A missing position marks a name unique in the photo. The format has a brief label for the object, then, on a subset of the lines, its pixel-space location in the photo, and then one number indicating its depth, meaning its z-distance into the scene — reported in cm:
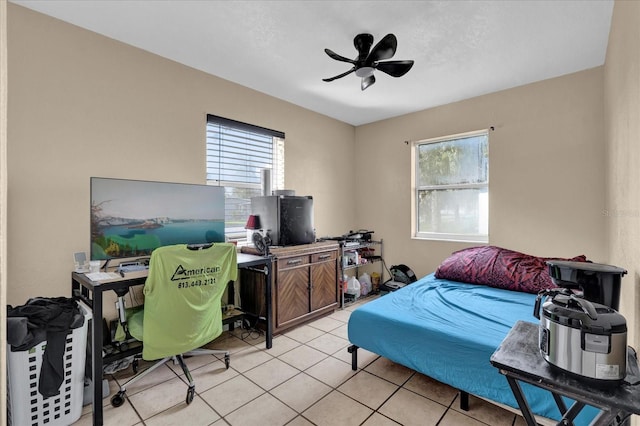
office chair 187
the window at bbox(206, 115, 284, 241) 313
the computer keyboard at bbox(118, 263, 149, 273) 210
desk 174
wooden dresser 298
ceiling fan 225
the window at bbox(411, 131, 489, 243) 379
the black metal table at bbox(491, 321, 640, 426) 87
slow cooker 92
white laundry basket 159
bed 165
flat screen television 218
